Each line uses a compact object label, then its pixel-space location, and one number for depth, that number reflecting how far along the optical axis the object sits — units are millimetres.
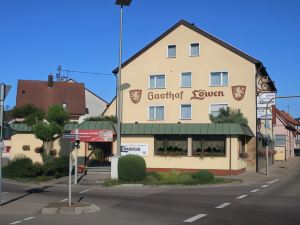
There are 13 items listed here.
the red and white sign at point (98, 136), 27044
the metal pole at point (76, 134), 13181
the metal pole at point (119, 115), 21130
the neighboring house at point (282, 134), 55600
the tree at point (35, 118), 25508
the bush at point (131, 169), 20289
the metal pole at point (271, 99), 26998
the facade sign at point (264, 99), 28970
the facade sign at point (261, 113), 29512
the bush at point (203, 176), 20391
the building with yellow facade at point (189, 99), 26898
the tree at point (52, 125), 24374
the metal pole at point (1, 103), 12817
